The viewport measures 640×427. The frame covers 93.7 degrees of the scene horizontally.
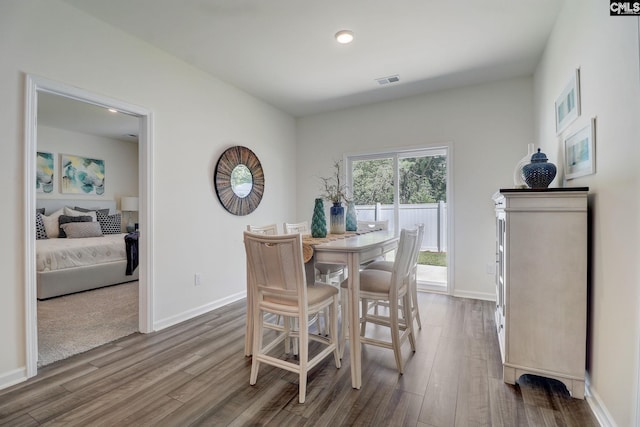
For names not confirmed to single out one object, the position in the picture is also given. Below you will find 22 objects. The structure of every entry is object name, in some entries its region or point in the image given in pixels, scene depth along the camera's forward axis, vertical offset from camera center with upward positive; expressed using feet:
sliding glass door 13.10 +0.75
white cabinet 5.64 -1.44
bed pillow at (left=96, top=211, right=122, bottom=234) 18.33 -0.76
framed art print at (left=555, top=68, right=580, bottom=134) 6.34 +2.49
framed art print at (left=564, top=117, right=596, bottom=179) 5.56 +1.22
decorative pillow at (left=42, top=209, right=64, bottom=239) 16.06 -0.82
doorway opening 6.51 +0.38
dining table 6.16 -1.08
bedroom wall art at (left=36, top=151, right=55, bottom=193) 16.89 +2.24
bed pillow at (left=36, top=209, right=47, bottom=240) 15.84 -0.98
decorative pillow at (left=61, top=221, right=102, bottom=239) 15.90 -1.02
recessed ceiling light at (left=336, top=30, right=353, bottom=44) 8.39 +5.00
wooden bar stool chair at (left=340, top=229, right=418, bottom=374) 6.58 -1.93
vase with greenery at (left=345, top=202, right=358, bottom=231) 9.91 -0.25
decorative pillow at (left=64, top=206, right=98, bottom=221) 17.20 -0.14
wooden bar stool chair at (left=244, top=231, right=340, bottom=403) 5.67 -1.67
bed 12.25 -2.38
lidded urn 6.54 +0.85
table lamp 20.25 +0.39
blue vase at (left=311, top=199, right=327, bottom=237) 8.11 -0.31
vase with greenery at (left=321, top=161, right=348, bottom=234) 9.02 -0.16
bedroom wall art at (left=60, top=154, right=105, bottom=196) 18.02 +2.26
